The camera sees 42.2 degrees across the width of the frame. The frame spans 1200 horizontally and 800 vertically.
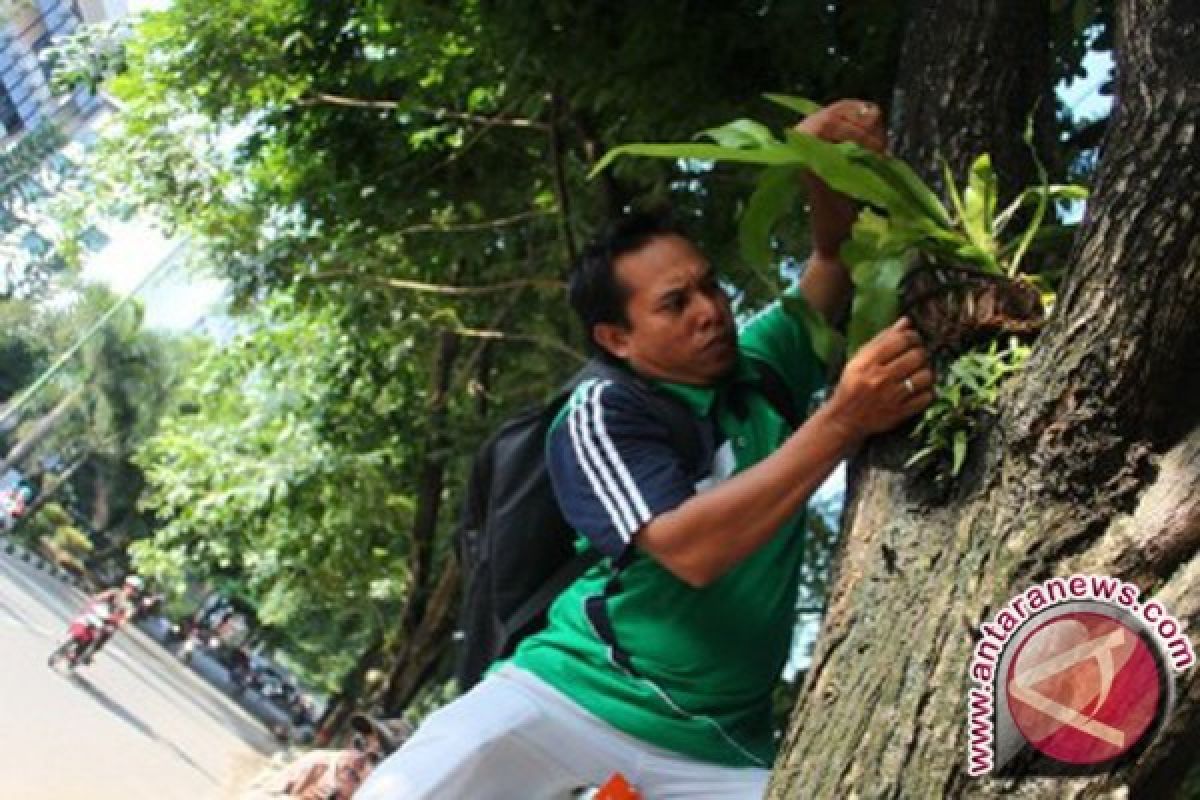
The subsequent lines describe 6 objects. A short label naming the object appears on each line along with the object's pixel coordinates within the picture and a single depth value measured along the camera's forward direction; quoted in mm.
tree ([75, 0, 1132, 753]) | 4098
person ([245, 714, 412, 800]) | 3949
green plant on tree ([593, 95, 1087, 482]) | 1853
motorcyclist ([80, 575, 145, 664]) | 15017
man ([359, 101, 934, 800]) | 2129
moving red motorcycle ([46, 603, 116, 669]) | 14174
